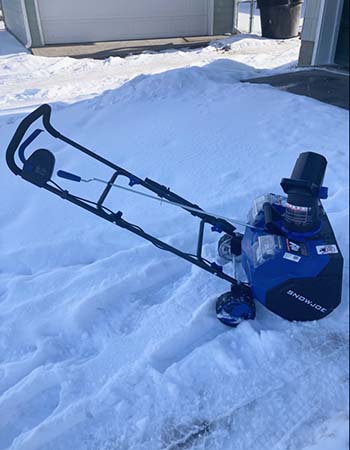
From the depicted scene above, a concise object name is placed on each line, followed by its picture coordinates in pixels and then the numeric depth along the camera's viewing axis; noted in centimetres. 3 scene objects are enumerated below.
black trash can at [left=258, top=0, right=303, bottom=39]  929
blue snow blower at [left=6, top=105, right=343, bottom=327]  167
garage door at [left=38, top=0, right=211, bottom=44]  1003
